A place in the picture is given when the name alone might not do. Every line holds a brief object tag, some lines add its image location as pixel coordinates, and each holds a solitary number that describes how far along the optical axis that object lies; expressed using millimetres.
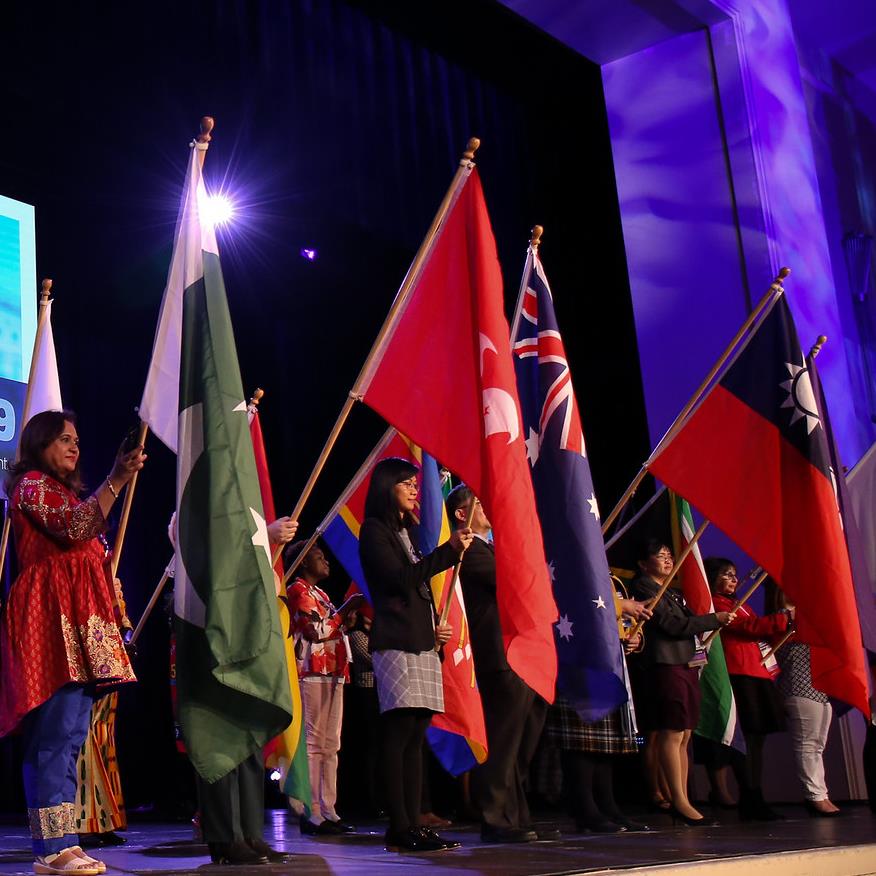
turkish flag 3752
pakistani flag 3363
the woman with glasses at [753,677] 5906
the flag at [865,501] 6746
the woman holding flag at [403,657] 4066
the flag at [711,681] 5918
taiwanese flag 4625
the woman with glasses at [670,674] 5359
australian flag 4148
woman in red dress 3371
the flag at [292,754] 4699
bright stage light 8180
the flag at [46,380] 5086
